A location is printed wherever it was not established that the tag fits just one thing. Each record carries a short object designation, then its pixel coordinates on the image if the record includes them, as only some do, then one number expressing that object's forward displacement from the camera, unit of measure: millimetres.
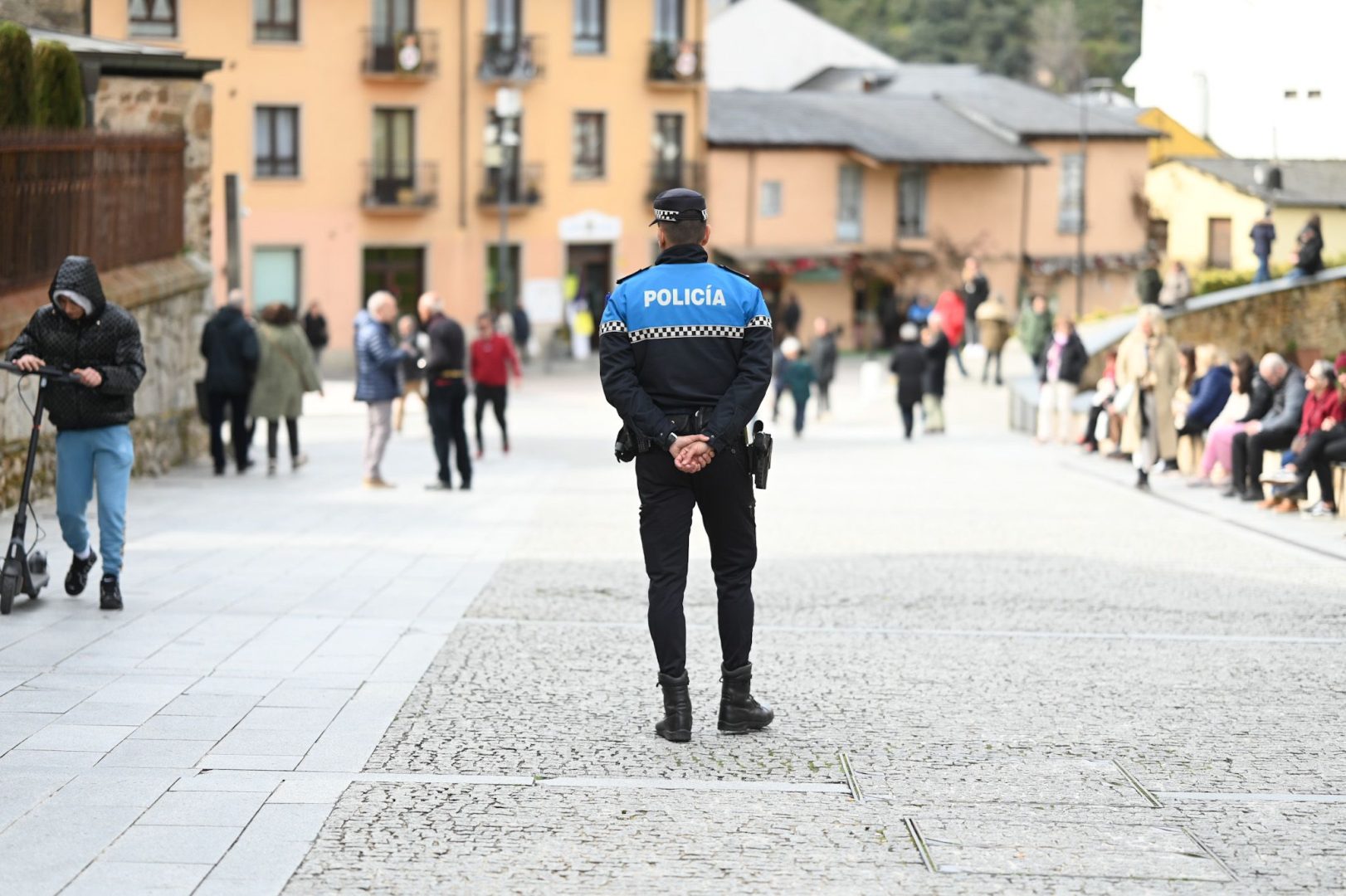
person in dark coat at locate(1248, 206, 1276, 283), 28109
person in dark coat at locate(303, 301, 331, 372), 40625
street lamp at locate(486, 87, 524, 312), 43125
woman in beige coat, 19344
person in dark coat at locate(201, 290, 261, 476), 18703
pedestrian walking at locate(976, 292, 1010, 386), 36938
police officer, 6988
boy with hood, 9570
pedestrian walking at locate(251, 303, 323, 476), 19297
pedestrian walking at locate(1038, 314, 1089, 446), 25844
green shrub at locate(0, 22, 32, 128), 15172
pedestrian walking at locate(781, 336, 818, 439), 27906
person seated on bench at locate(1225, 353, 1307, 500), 17047
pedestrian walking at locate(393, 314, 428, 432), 25617
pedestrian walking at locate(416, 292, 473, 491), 17516
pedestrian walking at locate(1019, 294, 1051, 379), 34188
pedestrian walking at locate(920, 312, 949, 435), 27891
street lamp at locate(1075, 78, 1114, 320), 55406
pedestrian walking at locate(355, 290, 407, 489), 17641
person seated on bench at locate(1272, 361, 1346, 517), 15820
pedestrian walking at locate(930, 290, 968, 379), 37500
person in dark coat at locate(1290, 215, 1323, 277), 27203
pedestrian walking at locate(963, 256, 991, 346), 40219
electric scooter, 9461
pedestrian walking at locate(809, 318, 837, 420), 32062
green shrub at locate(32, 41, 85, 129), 16062
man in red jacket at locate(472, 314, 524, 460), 21422
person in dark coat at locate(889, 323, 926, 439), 26953
